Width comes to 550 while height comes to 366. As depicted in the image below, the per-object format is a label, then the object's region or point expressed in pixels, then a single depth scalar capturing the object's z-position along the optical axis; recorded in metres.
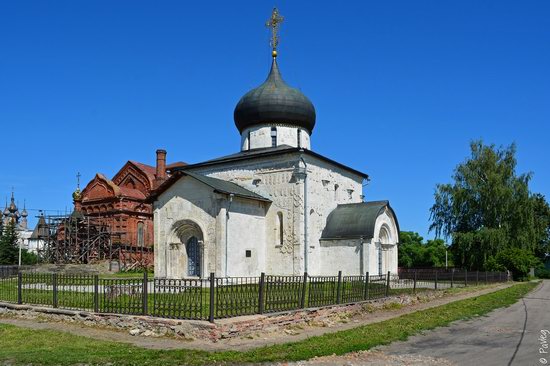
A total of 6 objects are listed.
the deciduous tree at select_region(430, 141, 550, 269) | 32.28
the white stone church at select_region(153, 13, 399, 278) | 21.23
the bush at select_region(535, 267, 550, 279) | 45.41
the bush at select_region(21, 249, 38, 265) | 49.47
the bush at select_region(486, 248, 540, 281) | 29.42
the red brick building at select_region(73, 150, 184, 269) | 38.88
